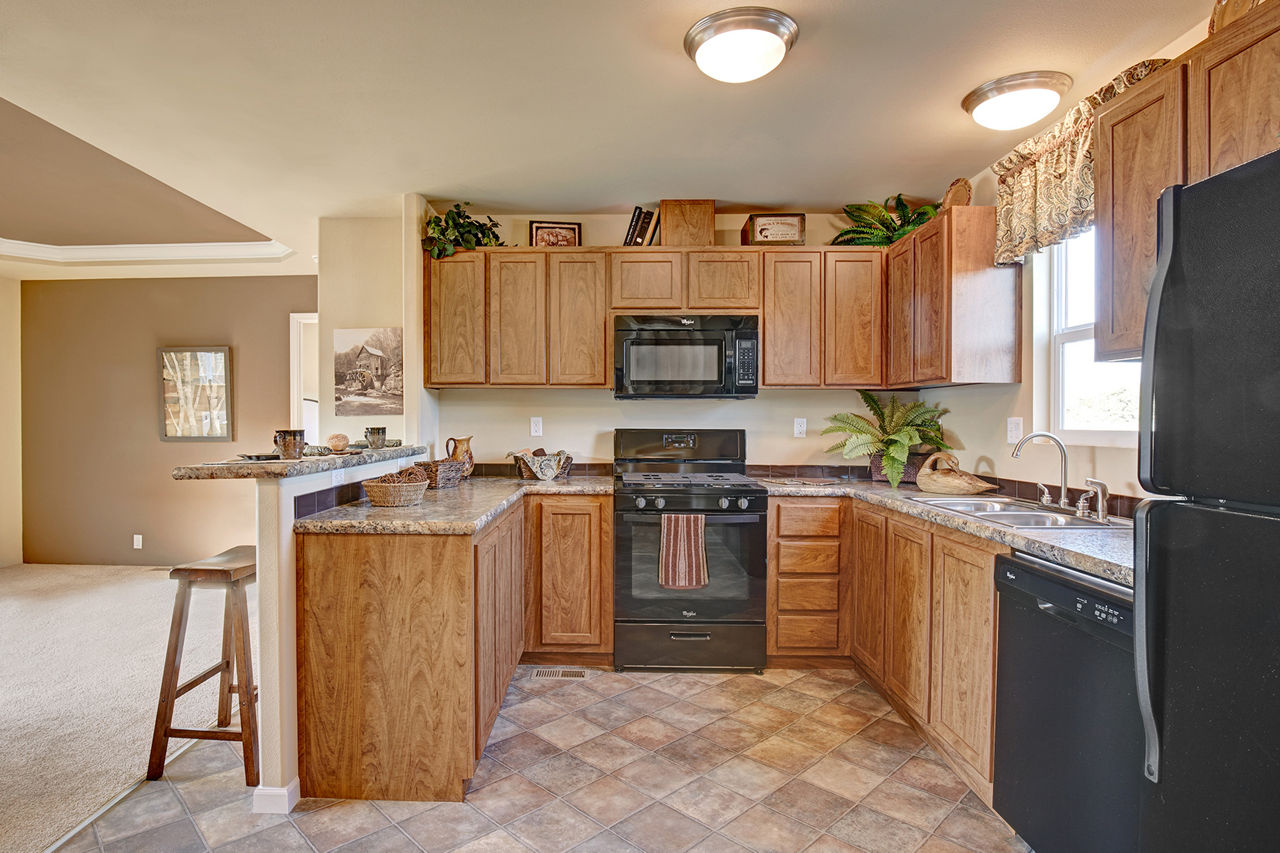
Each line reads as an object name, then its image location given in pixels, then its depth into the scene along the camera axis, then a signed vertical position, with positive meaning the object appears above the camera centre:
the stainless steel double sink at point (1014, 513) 2.08 -0.36
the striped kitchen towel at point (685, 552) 3.02 -0.65
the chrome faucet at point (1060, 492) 2.24 -0.27
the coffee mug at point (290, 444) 2.27 -0.09
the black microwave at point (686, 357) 3.31 +0.35
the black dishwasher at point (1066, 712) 1.36 -0.73
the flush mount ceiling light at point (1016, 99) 2.19 +1.19
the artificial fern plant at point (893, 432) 3.10 -0.06
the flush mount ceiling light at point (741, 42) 1.83 +1.17
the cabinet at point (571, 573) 3.10 -0.78
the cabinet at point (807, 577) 3.07 -0.79
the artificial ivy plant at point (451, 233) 3.32 +1.03
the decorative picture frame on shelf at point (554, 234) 3.52 +1.08
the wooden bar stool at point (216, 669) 2.03 -0.83
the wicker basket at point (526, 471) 3.36 -0.28
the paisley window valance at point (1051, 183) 2.12 +0.91
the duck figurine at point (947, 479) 2.80 -0.28
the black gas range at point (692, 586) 3.03 -0.81
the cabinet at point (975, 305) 2.71 +0.51
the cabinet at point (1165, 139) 1.38 +0.72
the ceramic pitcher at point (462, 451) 3.39 -0.17
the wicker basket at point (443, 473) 2.94 -0.26
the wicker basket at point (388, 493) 2.28 -0.27
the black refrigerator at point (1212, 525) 0.83 -0.16
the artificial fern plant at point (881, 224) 3.33 +1.08
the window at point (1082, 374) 2.21 +0.18
